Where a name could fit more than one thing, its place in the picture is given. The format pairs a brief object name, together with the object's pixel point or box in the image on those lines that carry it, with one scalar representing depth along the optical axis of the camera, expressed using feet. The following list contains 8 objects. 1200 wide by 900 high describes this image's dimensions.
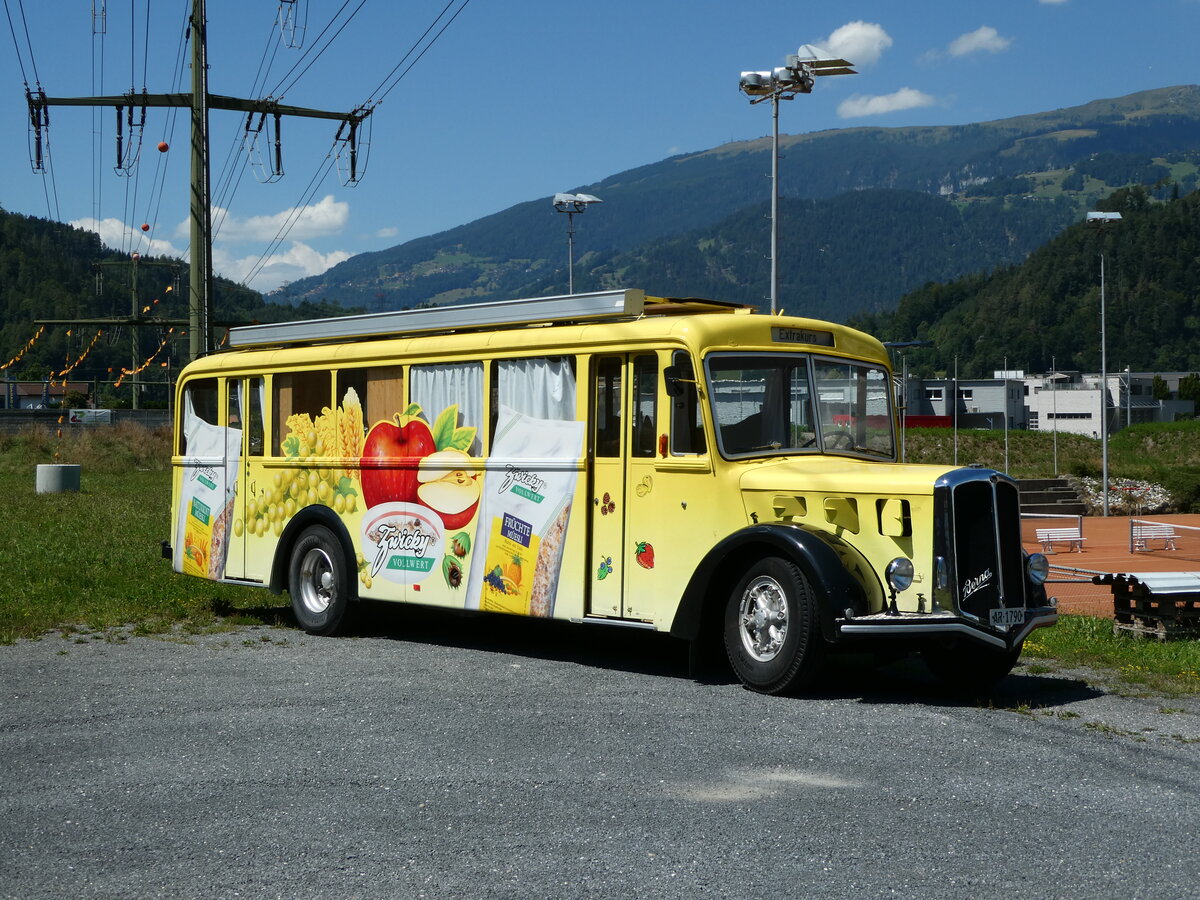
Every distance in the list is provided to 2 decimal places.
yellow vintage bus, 29.45
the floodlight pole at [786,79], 89.97
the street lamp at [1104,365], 157.69
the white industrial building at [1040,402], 413.39
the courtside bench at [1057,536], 113.09
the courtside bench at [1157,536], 118.46
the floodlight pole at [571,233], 138.31
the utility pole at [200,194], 84.74
